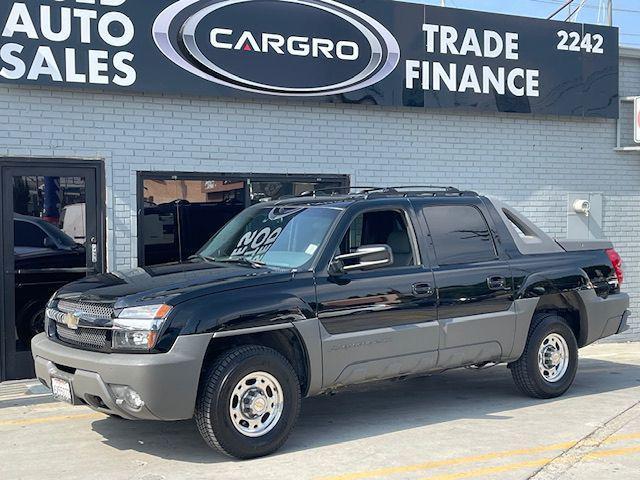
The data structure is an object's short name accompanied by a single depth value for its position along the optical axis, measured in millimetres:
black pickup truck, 5754
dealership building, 8977
